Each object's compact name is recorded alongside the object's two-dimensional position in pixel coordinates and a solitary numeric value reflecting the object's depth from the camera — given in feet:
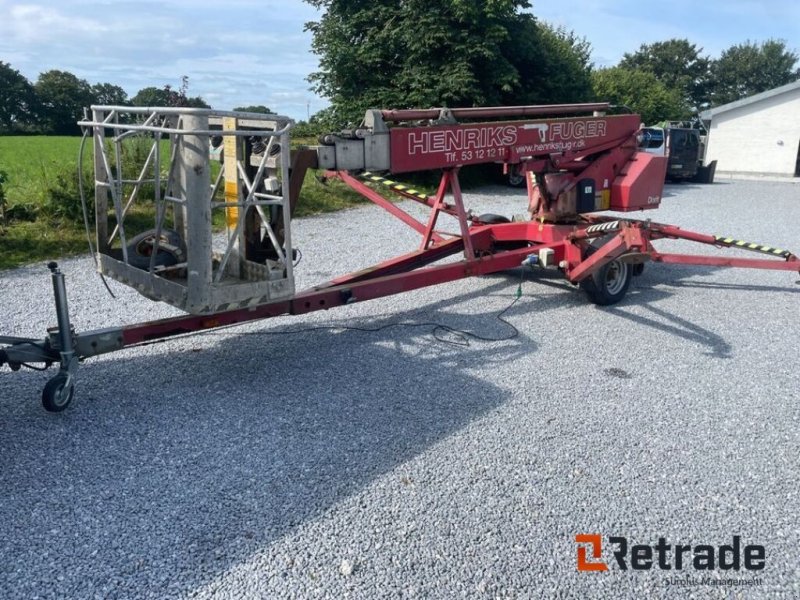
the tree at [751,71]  233.55
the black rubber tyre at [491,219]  27.84
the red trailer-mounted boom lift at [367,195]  14.16
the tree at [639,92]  113.70
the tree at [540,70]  67.92
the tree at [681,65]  232.32
